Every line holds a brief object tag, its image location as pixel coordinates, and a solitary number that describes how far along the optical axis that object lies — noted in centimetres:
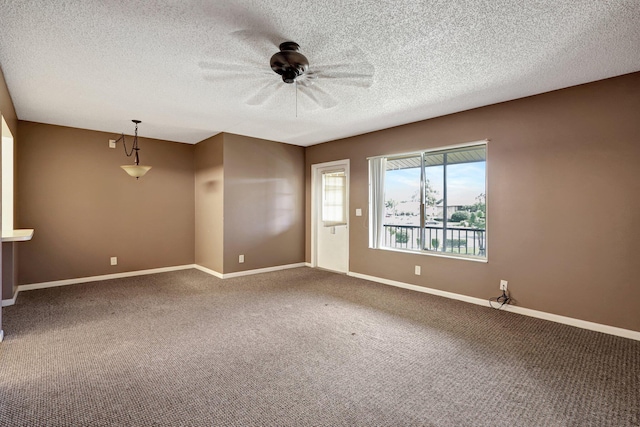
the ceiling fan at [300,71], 232
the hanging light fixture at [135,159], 459
